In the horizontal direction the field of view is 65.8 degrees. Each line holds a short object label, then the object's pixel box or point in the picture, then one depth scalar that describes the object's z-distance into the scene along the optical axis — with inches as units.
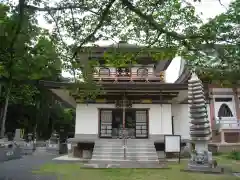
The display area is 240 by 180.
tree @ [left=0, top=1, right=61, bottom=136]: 194.9
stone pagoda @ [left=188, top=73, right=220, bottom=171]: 294.8
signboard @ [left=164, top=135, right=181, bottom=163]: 391.6
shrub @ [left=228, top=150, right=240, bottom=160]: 429.0
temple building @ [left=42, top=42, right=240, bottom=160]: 463.7
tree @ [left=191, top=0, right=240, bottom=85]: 165.4
